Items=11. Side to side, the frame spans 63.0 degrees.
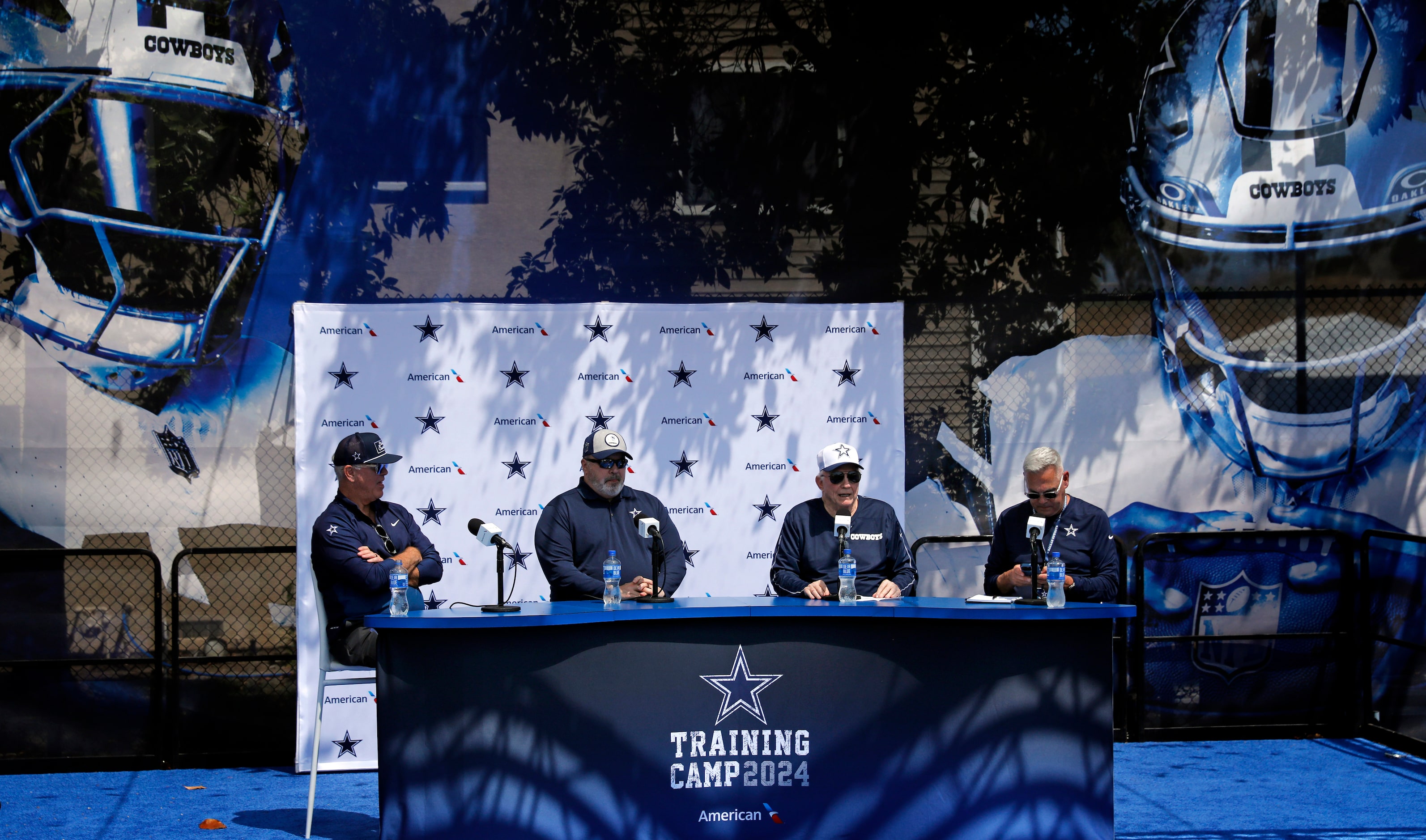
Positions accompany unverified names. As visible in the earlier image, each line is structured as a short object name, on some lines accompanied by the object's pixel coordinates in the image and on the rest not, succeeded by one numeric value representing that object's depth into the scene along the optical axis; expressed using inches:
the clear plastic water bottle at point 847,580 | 195.6
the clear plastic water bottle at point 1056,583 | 190.5
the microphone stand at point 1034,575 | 192.5
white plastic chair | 200.4
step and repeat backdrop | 257.9
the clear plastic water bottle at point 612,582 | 191.5
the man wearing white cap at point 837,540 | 215.9
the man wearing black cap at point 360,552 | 202.1
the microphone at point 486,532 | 185.3
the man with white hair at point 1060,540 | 209.2
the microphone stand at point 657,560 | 194.9
